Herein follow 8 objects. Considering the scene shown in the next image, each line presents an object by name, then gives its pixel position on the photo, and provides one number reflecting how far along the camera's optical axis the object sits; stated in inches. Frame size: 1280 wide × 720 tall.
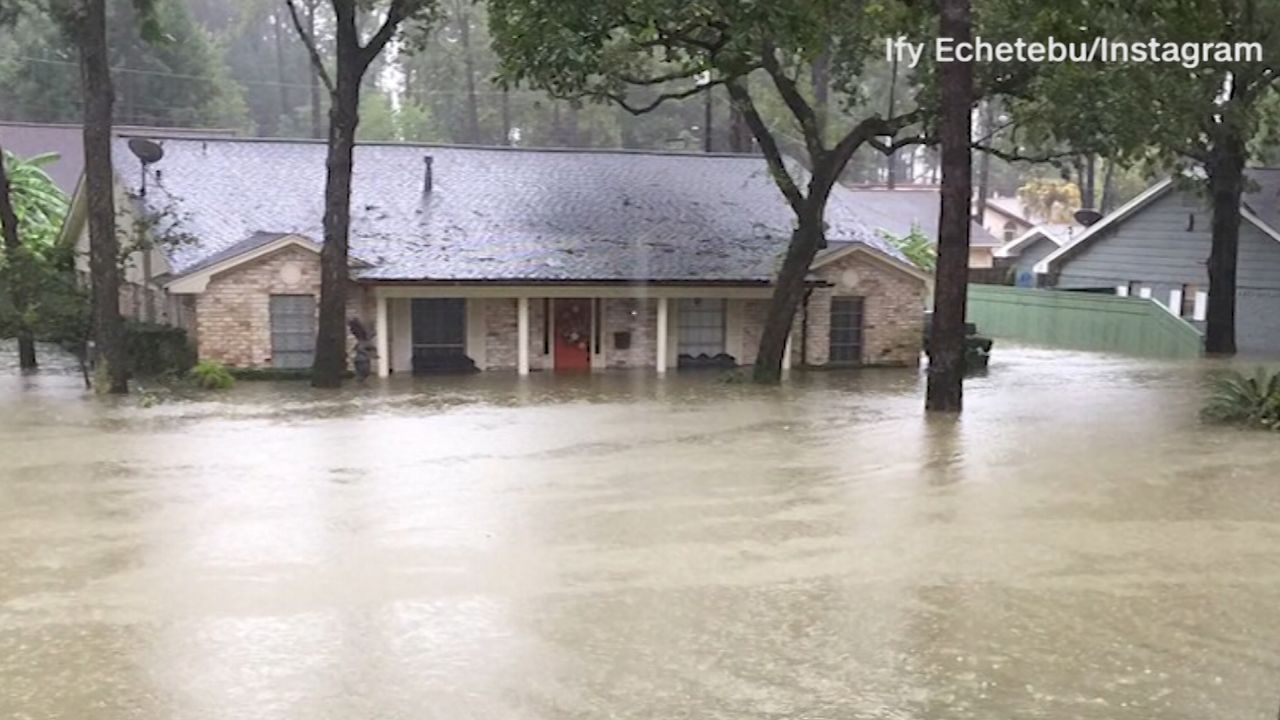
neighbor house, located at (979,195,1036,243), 2357.3
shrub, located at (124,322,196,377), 959.0
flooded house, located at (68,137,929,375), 958.4
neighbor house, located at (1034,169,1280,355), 1243.2
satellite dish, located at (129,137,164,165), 1015.6
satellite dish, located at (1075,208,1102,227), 1486.2
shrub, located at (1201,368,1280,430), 681.0
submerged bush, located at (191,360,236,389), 885.8
